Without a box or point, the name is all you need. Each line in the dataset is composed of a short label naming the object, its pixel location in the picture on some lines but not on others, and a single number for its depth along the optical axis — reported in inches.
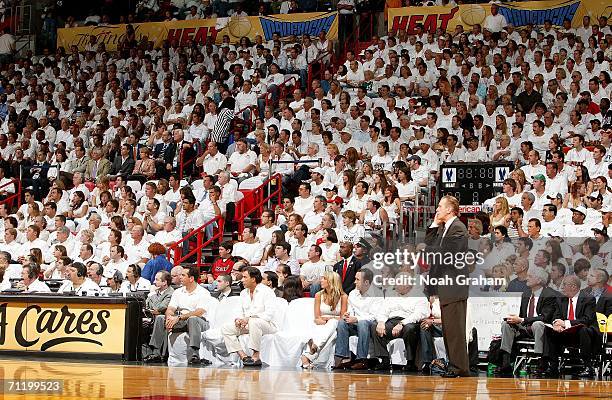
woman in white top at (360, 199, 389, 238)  708.7
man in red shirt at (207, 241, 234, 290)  701.9
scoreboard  729.0
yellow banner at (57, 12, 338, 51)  1127.6
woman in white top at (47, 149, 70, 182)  954.1
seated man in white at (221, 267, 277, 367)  586.6
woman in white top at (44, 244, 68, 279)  728.5
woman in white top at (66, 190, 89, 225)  858.8
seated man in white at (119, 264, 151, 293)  658.1
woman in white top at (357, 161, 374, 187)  775.8
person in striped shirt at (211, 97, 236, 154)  949.2
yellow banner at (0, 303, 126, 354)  608.4
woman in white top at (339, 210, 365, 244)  697.0
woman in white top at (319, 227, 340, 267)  676.1
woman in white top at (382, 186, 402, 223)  718.5
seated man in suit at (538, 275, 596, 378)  525.0
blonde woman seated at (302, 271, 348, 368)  573.3
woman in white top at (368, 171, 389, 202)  745.6
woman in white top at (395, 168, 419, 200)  757.3
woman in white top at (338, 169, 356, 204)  777.6
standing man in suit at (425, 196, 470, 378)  453.1
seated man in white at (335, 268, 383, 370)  567.8
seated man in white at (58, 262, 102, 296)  653.9
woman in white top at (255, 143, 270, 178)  863.7
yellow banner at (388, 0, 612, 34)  1021.2
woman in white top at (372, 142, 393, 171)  826.2
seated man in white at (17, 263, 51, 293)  670.8
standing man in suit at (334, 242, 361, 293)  627.2
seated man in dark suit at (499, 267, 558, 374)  537.6
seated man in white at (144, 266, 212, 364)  603.8
